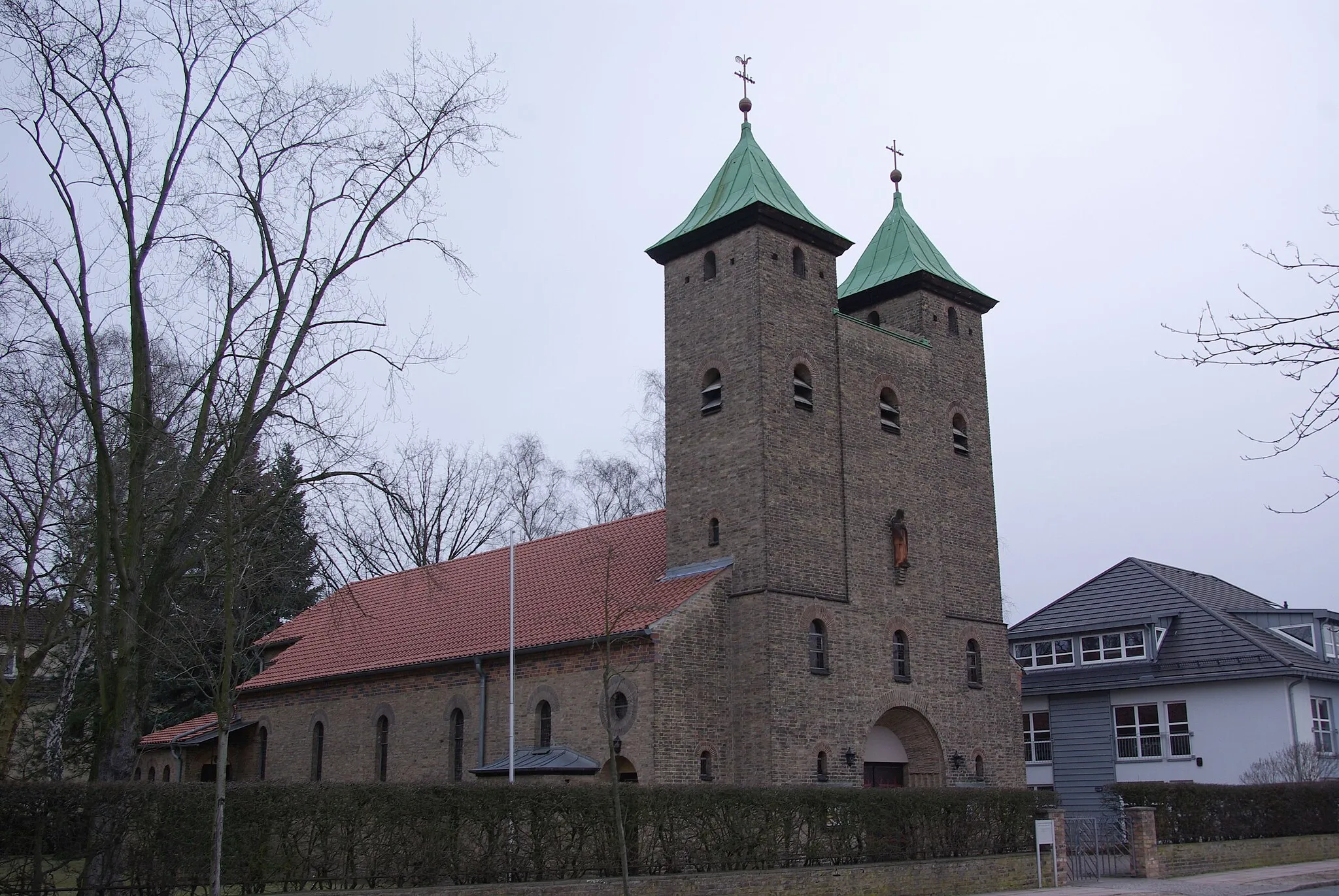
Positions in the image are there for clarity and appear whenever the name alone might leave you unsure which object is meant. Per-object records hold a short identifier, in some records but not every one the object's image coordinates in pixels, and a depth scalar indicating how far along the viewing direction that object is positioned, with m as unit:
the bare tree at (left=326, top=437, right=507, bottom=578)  46.66
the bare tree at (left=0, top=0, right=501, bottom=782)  16.66
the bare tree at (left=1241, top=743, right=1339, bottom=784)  29.59
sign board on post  22.19
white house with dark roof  31.62
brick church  23.56
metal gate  23.98
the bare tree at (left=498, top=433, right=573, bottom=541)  50.72
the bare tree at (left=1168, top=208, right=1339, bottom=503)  8.48
